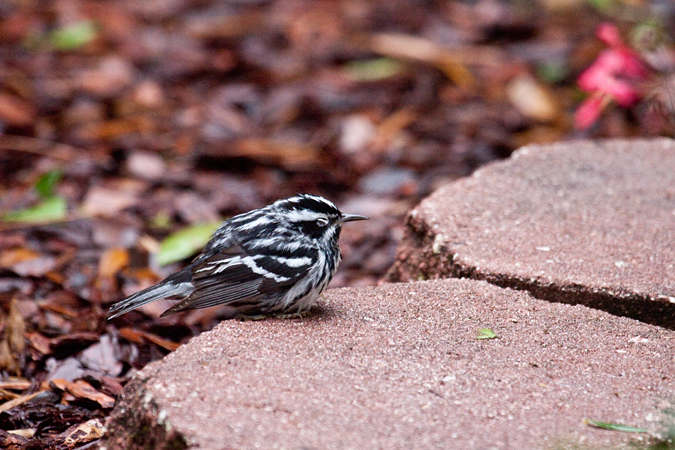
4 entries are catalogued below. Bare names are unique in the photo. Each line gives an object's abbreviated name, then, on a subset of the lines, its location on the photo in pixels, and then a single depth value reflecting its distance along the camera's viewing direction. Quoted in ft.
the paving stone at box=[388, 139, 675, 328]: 25.76
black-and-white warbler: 24.57
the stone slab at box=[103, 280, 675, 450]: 17.88
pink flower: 37.83
